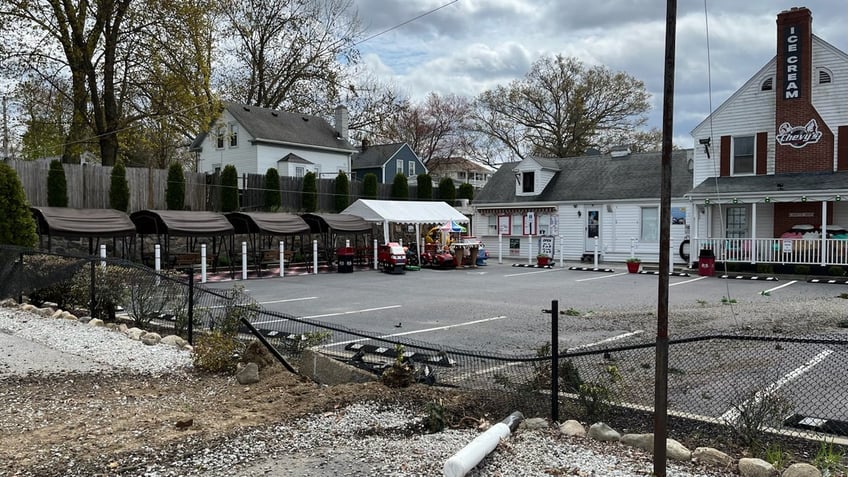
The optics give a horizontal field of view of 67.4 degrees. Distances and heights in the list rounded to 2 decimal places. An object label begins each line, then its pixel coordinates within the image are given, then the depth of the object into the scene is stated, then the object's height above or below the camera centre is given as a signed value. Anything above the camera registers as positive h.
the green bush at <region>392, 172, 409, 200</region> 34.12 +2.37
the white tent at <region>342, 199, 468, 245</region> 25.38 +0.80
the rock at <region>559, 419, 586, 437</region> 4.95 -1.55
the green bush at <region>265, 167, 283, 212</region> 28.23 +1.78
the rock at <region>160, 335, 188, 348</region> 8.41 -1.49
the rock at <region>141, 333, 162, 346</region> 8.52 -1.48
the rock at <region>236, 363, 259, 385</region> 6.60 -1.51
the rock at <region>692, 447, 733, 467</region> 4.27 -1.52
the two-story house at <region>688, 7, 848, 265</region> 21.52 +2.77
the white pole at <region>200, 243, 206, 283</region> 18.72 -0.84
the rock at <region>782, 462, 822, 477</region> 3.88 -1.46
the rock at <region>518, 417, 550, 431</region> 5.12 -1.55
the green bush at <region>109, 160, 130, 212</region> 23.20 +1.46
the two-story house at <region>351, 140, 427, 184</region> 47.00 +5.27
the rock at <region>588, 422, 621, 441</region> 4.79 -1.52
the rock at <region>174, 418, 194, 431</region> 5.09 -1.56
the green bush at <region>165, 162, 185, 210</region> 24.86 +1.59
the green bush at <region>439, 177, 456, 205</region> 36.38 +2.39
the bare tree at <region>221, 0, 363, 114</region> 38.94 +10.73
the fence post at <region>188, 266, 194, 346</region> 8.35 -1.02
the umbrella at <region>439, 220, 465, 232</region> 26.95 +0.19
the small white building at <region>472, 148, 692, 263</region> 27.39 +1.22
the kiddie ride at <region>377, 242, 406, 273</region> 22.56 -0.96
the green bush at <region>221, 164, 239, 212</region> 26.41 +1.72
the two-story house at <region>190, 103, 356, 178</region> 37.09 +5.26
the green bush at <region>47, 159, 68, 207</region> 21.72 +1.50
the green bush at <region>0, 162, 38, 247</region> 14.98 +0.34
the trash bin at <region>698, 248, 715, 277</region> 21.78 -1.02
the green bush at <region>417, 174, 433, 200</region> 35.66 +2.48
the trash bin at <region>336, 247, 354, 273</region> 22.75 -1.02
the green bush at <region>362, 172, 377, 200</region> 32.47 +2.29
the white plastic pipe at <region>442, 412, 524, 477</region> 3.90 -1.43
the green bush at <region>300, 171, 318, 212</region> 29.38 +1.73
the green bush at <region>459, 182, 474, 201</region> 40.96 +2.65
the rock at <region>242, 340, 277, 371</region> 6.94 -1.38
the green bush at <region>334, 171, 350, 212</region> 30.84 +1.88
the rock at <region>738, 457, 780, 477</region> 4.02 -1.50
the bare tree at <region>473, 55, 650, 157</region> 45.88 +9.29
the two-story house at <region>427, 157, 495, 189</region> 60.00 +6.56
